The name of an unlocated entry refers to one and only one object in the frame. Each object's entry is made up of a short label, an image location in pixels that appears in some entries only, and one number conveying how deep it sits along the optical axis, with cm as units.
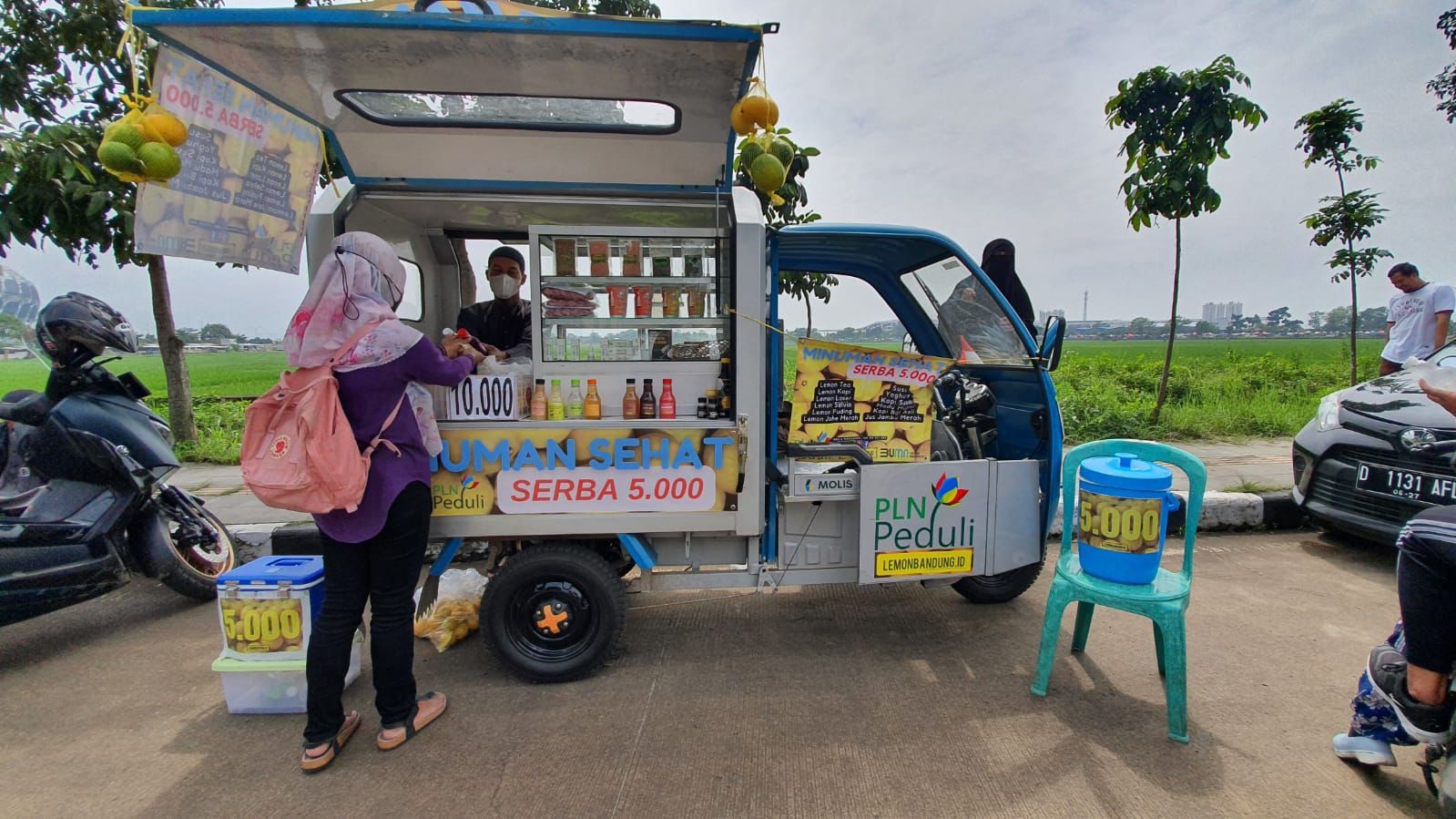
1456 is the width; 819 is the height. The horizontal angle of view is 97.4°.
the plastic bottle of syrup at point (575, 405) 303
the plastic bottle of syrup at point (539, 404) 296
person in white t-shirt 610
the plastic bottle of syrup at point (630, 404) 301
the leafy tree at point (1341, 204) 781
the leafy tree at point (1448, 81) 943
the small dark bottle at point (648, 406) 303
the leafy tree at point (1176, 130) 668
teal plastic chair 252
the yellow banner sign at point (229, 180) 261
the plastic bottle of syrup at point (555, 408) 298
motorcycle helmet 351
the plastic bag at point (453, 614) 339
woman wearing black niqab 384
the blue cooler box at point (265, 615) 278
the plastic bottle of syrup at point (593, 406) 299
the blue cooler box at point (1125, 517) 262
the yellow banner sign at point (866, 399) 312
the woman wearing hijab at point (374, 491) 236
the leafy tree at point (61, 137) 448
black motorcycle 318
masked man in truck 409
